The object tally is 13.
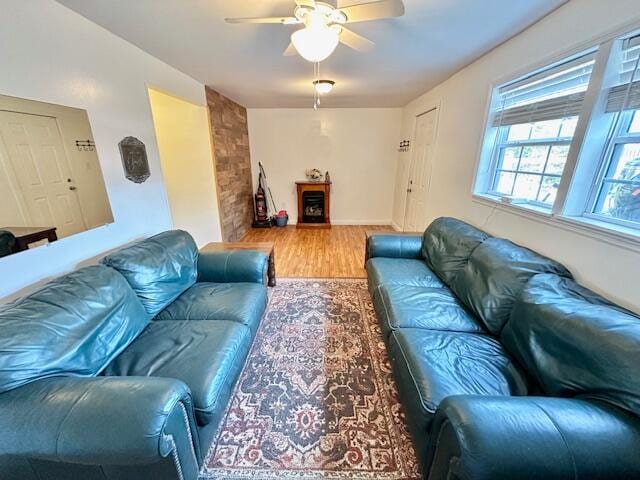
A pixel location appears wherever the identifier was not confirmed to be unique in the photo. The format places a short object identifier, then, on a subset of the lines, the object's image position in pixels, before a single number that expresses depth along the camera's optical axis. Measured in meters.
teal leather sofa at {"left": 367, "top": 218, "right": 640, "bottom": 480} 0.77
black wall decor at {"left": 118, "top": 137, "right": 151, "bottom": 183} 2.08
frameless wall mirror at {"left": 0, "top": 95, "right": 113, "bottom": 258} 1.30
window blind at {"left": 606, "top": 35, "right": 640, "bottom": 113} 1.26
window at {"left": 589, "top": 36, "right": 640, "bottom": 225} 1.28
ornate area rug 1.24
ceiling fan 1.30
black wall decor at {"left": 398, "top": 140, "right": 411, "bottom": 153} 4.59
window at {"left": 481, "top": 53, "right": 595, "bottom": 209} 1.61
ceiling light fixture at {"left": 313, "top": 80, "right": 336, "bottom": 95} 3.07
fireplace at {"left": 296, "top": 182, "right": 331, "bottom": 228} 5.28
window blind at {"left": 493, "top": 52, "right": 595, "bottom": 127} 1.54
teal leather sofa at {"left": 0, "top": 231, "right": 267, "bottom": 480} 0.84
